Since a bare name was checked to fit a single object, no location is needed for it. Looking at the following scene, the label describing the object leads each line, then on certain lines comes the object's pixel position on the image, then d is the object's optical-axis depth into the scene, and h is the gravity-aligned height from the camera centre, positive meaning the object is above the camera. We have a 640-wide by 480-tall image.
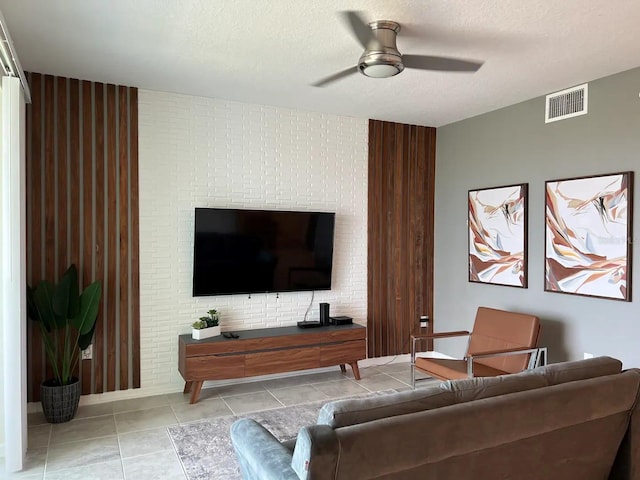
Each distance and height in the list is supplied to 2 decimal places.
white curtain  2.90 -0.20
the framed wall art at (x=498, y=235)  4.52 +0.06
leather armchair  3.81 -0.93
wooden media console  4.06 -1.07
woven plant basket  3.58 -1.29
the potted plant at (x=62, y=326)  3.54 -0.71
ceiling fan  2.76 +1.19
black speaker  4.82 -0.77
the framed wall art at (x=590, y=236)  3.64 +0.05
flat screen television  4.35 -0.12
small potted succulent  4.20 -0.82
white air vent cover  3.97 +1.23
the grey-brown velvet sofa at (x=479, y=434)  1.58 -0.74
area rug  2.93 -1.47
